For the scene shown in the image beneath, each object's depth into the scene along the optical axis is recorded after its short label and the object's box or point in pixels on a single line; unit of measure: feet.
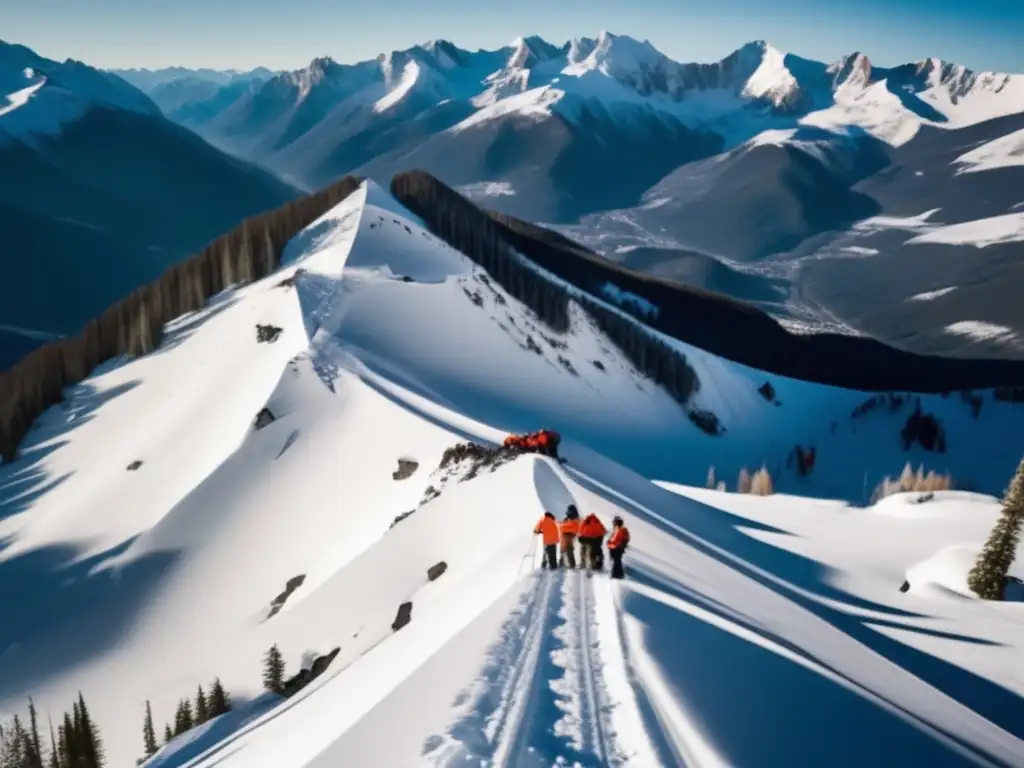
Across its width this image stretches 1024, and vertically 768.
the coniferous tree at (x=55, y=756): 113.50
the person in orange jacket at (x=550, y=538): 75.15
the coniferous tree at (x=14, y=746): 126.77
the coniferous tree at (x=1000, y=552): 120.37
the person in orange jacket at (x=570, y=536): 76.80
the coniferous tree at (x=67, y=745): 112.47
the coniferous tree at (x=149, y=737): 111.87
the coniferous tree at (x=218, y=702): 106.93
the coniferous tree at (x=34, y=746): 122.42
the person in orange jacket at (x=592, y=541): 75.31
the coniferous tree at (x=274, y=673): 104.73
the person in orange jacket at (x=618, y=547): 72.08
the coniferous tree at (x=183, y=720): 109.19
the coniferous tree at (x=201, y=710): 106.42
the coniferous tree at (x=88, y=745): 112.37
